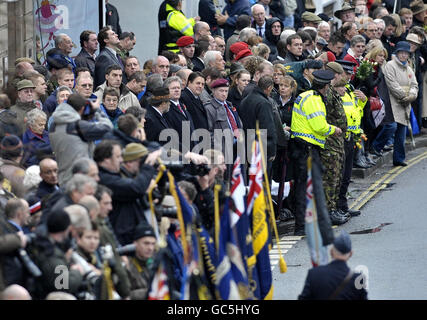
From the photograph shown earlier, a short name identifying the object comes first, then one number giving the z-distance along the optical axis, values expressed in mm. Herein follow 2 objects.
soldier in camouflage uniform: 30359
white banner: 33000
